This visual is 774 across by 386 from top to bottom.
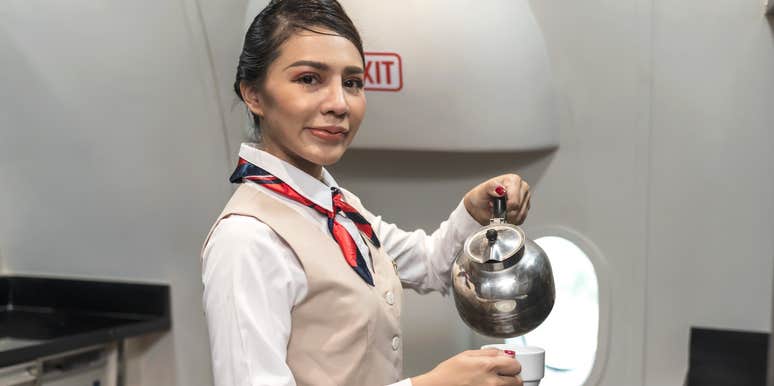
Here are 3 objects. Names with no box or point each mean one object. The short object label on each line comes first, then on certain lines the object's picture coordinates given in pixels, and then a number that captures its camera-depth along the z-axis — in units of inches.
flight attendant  42.7
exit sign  66.6
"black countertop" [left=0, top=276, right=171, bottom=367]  79.8
